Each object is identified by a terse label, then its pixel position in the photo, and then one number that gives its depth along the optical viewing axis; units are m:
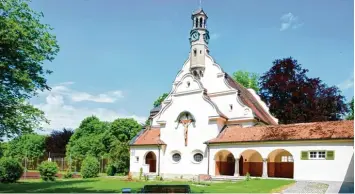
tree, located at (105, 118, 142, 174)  58.72
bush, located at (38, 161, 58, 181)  31.42
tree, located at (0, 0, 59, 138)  17.64
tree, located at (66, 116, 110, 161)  56.62
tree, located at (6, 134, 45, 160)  69.00
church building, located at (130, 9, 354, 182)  24.31
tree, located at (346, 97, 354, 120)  48.69
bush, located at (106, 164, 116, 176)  40.54
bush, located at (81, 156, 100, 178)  35.84
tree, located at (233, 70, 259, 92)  56.34
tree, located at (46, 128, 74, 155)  65.69
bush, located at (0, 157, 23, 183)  27.72
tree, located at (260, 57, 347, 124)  35.38
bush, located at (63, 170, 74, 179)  37.00
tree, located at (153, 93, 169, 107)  57.38
